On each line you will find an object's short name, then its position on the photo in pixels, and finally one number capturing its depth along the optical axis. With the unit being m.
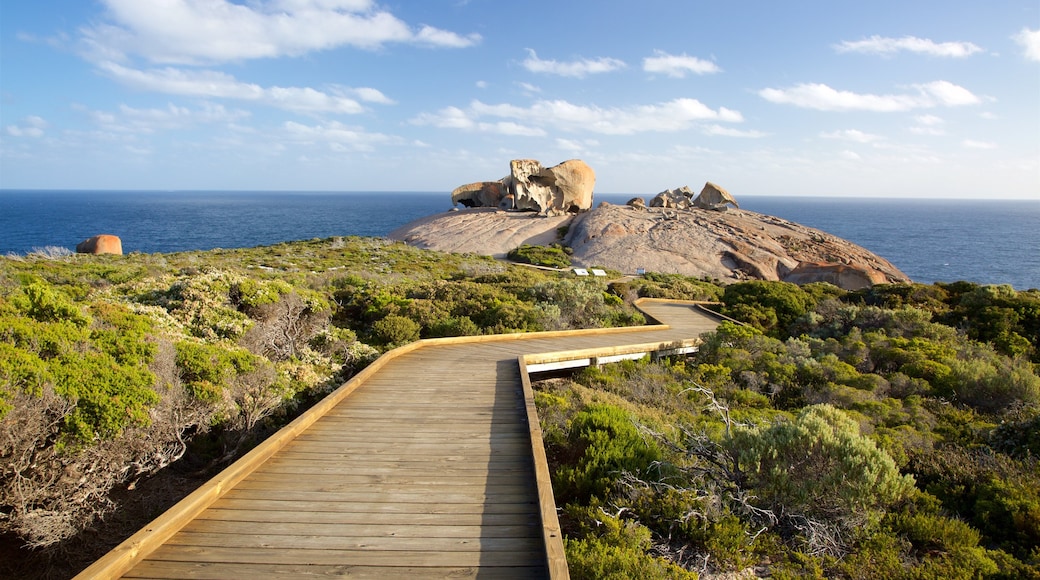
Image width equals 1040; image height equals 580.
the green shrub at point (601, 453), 5.60
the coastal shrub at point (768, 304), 15.03
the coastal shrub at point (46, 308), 6.39
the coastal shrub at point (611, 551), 4.14
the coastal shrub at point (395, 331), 10.68
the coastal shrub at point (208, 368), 6.07
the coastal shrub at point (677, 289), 20.03
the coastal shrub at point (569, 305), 12.91
